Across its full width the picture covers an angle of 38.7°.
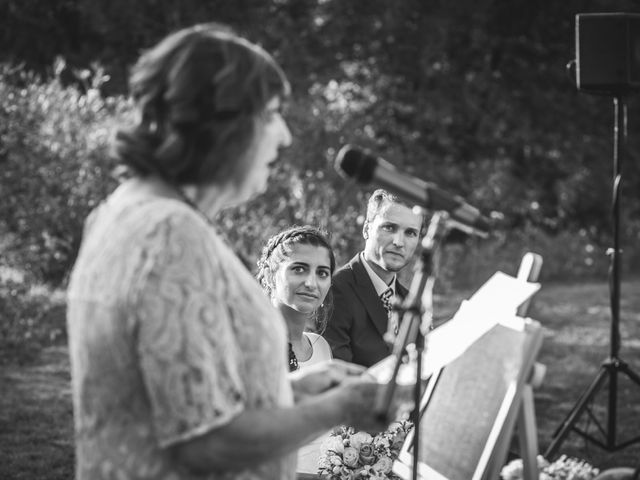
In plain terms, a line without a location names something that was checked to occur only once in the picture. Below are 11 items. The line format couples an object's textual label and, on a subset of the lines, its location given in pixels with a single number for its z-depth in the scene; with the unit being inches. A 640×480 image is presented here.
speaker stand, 185.5
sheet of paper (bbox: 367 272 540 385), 82.5
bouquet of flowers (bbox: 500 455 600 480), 115.7
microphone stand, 68.9
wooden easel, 78.1
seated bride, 136.9
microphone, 70.5
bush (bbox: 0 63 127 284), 310.5
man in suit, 149.6
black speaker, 200.5
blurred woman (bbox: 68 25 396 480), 56.5
